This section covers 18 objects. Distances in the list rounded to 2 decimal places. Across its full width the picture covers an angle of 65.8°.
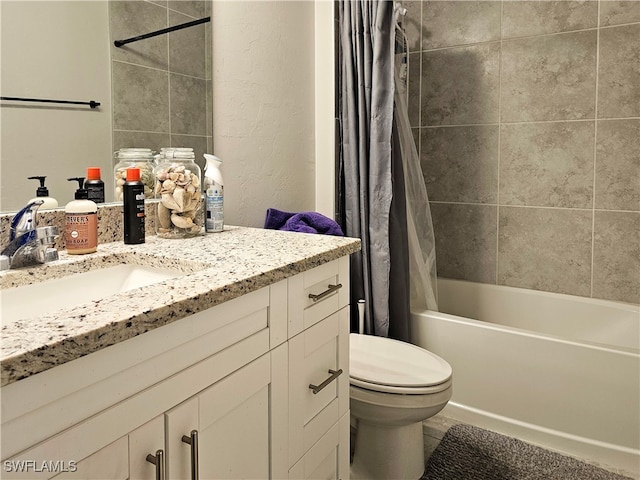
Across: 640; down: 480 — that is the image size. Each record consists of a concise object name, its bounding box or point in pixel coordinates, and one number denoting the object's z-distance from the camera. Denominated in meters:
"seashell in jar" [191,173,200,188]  1.41
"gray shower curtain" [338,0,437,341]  1.98
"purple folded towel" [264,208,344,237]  1.76
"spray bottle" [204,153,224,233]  1.46
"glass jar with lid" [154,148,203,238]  1.35
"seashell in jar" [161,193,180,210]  1.34
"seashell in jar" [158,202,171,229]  1.36
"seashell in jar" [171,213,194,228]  1.36
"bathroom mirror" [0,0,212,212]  1.10
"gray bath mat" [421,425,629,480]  1.77
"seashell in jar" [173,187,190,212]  1.34
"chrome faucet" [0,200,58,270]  1.01
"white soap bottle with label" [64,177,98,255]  1.13
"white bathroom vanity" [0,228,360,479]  0.61
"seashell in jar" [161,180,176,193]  1.35
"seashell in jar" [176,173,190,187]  1.37
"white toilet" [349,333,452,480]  1.56
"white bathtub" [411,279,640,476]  1.85
